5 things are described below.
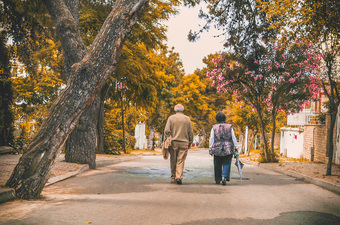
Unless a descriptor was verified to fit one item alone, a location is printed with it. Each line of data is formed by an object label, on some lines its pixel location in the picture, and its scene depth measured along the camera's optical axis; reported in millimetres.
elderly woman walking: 9695
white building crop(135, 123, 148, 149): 40184
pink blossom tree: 17891
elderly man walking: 9555
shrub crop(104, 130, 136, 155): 24109
